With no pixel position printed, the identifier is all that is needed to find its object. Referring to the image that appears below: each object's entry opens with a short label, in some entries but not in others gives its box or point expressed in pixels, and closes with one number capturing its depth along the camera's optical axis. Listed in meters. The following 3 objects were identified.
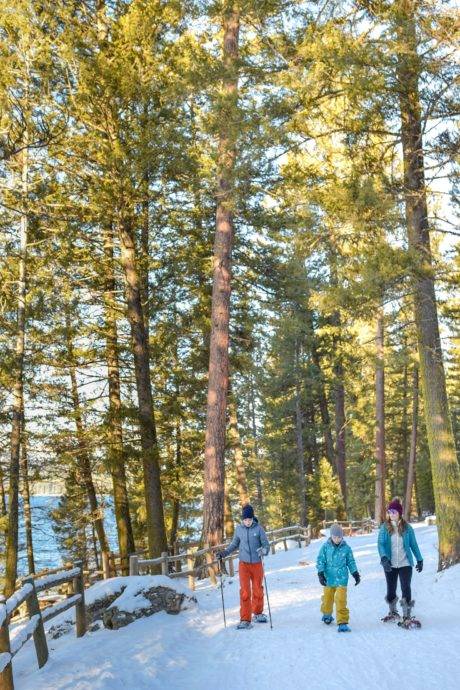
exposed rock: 8.48
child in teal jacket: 7.92
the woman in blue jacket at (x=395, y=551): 7.86
